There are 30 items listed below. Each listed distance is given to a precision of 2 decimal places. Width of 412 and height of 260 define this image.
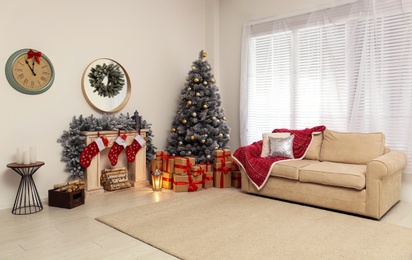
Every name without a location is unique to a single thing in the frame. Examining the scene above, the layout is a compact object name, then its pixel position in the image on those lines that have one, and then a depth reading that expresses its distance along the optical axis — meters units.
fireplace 4.41
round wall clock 3.93
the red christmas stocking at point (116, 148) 4.66
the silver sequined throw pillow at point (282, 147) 4.50
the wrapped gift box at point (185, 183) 4.70
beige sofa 3.44
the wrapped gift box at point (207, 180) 4.94
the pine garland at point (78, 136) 4.36
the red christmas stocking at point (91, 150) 4.33
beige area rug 2.65
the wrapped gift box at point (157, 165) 5.00
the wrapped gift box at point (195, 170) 4.77
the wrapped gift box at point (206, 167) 4.91
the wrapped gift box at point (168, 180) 4.88
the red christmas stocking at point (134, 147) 4.84
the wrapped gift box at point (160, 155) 5.01
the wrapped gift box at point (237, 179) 4.98
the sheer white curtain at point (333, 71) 4.14
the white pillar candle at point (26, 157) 3.72
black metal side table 3.70
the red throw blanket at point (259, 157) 4.30
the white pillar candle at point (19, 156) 3.71
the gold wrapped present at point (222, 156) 4.96
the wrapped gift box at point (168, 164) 4.86
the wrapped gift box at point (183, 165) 4.73
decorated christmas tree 5.13
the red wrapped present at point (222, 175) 4.97
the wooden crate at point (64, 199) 3.86
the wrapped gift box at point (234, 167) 5.05
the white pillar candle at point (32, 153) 3.78
